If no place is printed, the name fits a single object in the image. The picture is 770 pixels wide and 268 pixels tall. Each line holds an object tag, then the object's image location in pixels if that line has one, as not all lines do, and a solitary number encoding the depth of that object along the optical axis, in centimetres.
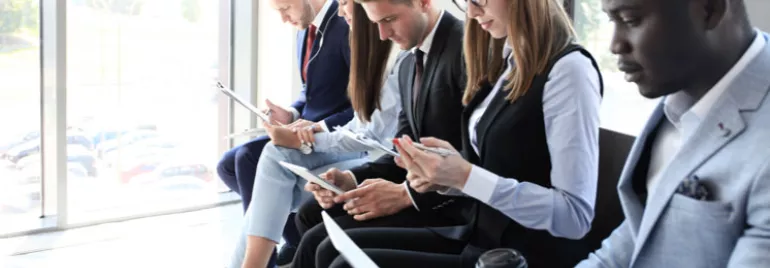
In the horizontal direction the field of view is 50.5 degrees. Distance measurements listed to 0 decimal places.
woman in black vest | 168
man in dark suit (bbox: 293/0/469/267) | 215
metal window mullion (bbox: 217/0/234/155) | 446
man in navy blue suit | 306
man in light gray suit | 101
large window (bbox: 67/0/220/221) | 398
